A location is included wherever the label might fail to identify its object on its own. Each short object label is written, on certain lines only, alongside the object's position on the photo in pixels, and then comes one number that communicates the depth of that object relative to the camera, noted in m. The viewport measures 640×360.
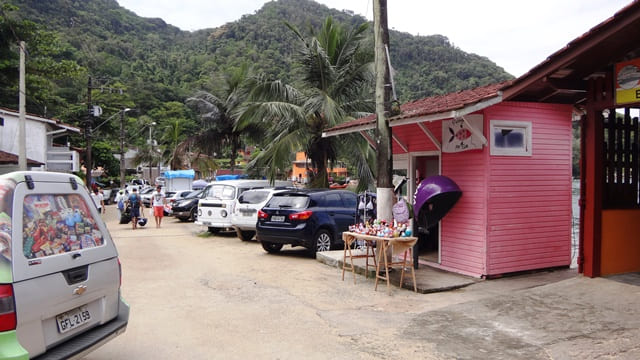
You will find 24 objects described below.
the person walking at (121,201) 21.13
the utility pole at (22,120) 19.12
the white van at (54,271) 3.34
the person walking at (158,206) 19.48
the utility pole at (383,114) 8.99
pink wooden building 8.38
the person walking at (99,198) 21.63
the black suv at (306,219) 11.27
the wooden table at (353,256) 8.79
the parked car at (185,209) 22.36
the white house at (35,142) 26.91
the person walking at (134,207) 19.09
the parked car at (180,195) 23.90
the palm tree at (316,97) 16.47
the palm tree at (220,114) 25.95
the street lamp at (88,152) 26.24
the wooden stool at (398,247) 7.70
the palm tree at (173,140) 35.36
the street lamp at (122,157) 37.62
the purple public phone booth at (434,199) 8.73
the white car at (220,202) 15.68
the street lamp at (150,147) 45.55
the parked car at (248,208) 14.07
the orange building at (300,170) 71.49
